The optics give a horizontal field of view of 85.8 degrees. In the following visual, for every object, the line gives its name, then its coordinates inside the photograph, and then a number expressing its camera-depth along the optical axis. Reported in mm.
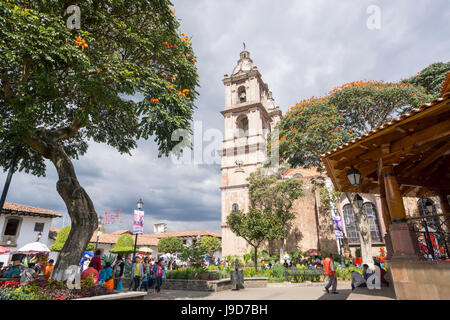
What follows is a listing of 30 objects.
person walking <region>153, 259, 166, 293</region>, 11434
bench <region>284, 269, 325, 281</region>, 13564
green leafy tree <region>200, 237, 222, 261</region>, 41781
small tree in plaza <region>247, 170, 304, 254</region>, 25641
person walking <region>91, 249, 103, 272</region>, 8289
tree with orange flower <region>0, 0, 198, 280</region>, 5863
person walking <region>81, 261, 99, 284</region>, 6779
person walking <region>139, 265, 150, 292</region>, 11173
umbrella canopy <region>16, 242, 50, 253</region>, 16381
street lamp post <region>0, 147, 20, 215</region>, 7048
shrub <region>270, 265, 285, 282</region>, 14332
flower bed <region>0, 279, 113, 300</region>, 5319
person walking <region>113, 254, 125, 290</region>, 9273
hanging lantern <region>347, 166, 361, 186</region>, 6183
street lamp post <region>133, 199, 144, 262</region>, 12727
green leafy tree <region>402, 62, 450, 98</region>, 19078
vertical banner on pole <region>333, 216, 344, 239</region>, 17980
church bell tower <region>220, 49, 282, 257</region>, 29875
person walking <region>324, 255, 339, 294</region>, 9062
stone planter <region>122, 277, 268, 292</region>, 11312
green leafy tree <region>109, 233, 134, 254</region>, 32469
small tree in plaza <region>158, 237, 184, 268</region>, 40438
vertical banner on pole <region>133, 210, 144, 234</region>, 11610
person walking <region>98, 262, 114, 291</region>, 7404
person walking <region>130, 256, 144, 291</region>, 10980
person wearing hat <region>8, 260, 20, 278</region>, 9945
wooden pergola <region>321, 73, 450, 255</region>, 4508
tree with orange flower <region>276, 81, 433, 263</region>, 15741
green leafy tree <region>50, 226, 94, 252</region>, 26609
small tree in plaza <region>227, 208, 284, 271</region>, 21016
